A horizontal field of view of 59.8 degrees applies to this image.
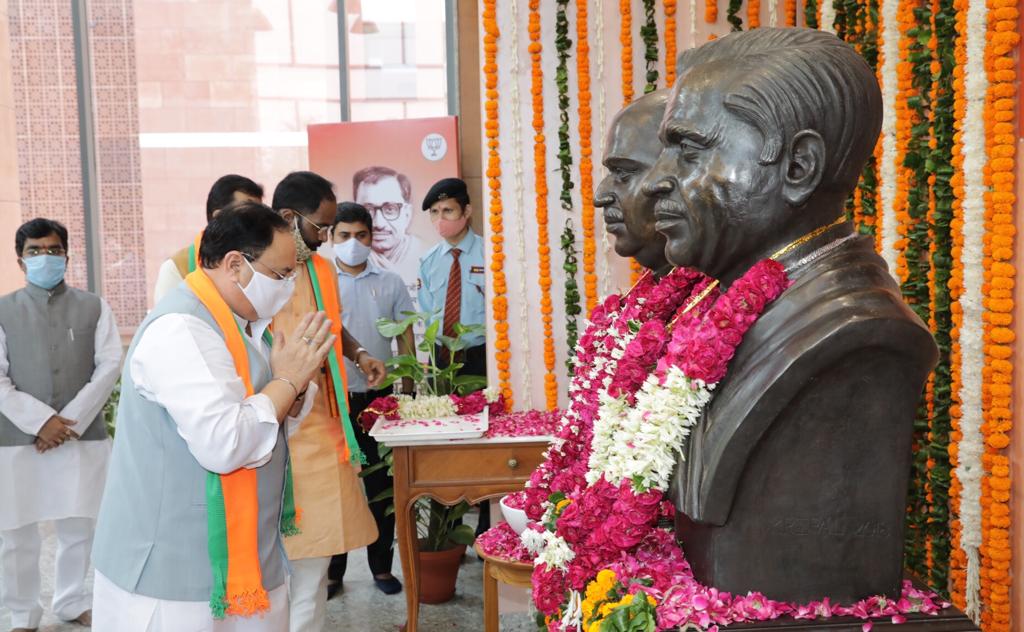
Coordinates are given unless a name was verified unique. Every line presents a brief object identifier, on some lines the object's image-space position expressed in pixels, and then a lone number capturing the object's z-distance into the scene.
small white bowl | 2.83
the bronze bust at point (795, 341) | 1.40
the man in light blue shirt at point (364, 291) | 4.99
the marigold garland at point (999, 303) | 2.29
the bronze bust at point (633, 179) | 1.94
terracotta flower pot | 4.46
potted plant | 3.94
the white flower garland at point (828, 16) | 3.39
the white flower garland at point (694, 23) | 3.90
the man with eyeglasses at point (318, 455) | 3.33
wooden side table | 3.63
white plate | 3.56
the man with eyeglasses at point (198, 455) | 2.14
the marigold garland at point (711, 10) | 3.86
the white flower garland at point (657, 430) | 1.48
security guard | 5.18
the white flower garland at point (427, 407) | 3.86
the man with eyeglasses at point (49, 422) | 4.12
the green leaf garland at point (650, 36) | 3.88
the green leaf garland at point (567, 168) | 3.92
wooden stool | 2.91
